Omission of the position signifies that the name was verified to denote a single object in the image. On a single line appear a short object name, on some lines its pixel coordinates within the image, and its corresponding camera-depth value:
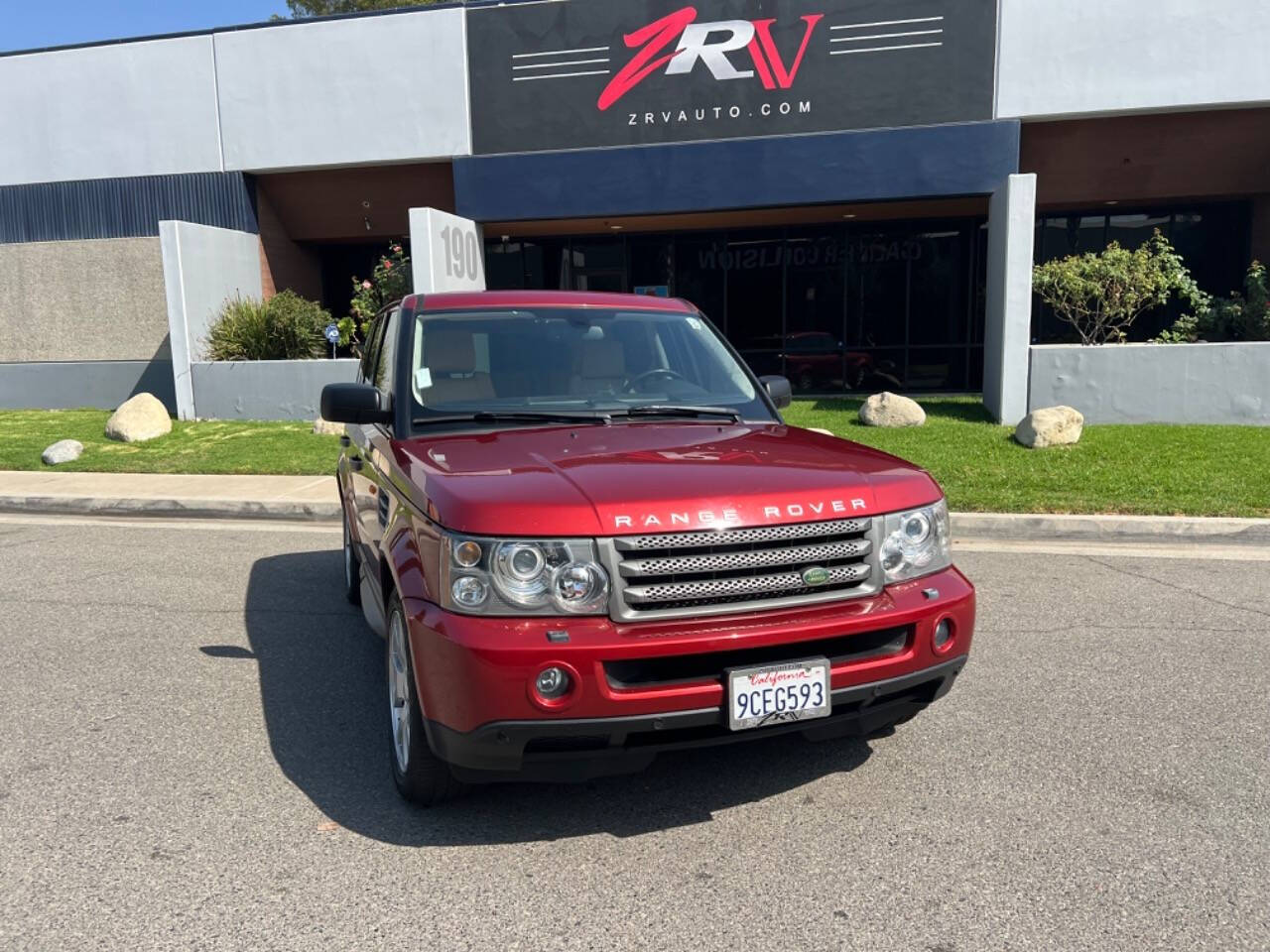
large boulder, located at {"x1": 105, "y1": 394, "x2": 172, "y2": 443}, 13.77
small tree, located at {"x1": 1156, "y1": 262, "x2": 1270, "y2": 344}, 13.85
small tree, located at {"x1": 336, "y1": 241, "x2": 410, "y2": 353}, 16.27
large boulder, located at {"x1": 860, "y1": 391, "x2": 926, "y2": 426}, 12.51
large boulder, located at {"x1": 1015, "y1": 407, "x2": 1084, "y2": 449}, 10.91
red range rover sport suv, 2.88
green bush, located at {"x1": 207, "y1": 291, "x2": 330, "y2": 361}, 15.79
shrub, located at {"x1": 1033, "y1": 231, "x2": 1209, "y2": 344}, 12.93
